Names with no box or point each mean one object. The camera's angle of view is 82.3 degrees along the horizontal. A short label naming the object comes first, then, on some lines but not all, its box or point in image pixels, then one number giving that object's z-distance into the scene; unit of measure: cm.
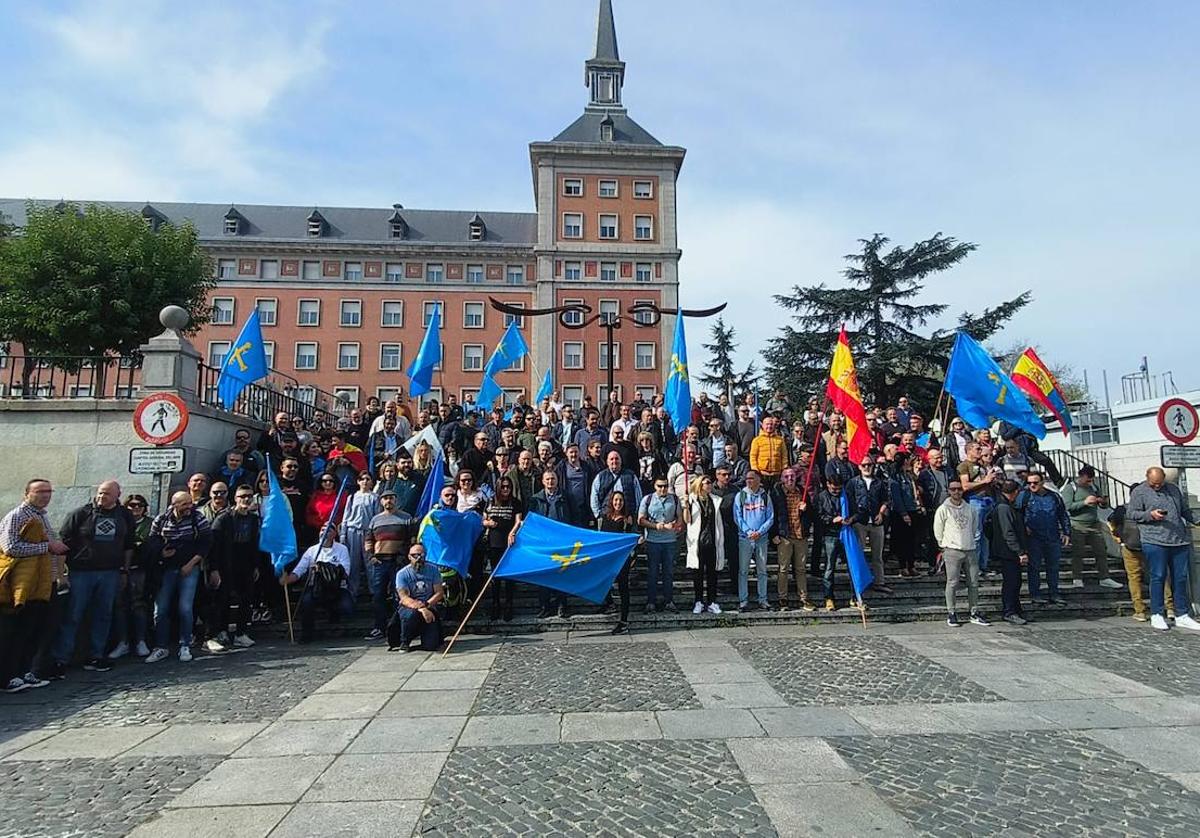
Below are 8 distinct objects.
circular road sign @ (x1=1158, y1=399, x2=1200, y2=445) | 952
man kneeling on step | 821
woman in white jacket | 954
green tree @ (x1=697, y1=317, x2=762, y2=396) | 5247
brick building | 5644
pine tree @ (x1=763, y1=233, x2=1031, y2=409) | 2998
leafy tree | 2139
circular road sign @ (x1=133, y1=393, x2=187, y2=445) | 889
